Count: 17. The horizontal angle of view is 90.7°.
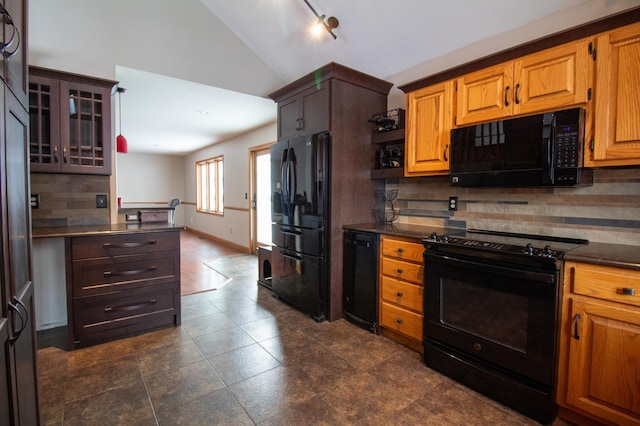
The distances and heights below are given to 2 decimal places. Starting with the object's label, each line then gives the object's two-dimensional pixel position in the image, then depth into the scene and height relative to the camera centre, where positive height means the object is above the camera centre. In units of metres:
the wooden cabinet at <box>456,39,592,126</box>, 1.80 +0.74
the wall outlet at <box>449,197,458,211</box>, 2.71 -0.02
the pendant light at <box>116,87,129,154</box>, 3.83 +0.68
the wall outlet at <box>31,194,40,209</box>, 2.70 -0.02
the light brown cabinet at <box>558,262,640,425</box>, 1.44 -0.68
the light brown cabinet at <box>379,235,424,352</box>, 2.38 -0.70
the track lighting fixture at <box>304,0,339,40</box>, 2.88 +1.67
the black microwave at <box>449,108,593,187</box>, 1.82 +0.32
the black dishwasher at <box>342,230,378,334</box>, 2.70 -0.70
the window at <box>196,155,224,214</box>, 7.48 +0.40
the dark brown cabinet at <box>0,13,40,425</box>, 0.95 -0.16
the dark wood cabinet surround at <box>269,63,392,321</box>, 2.85 +0.61
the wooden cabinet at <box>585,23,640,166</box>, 1.63 +0.55
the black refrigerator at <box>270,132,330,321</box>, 2.89 -0.19
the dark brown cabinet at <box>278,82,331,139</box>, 2.89 +0.88
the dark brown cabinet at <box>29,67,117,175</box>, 2.57 +0.66
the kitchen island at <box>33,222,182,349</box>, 2.39 -0.65
